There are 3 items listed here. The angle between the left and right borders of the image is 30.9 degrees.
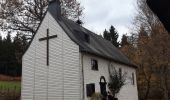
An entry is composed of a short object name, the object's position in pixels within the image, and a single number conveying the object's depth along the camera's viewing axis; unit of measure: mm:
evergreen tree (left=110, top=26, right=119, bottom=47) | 76700
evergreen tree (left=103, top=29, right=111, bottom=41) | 77231
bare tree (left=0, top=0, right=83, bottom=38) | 36469
